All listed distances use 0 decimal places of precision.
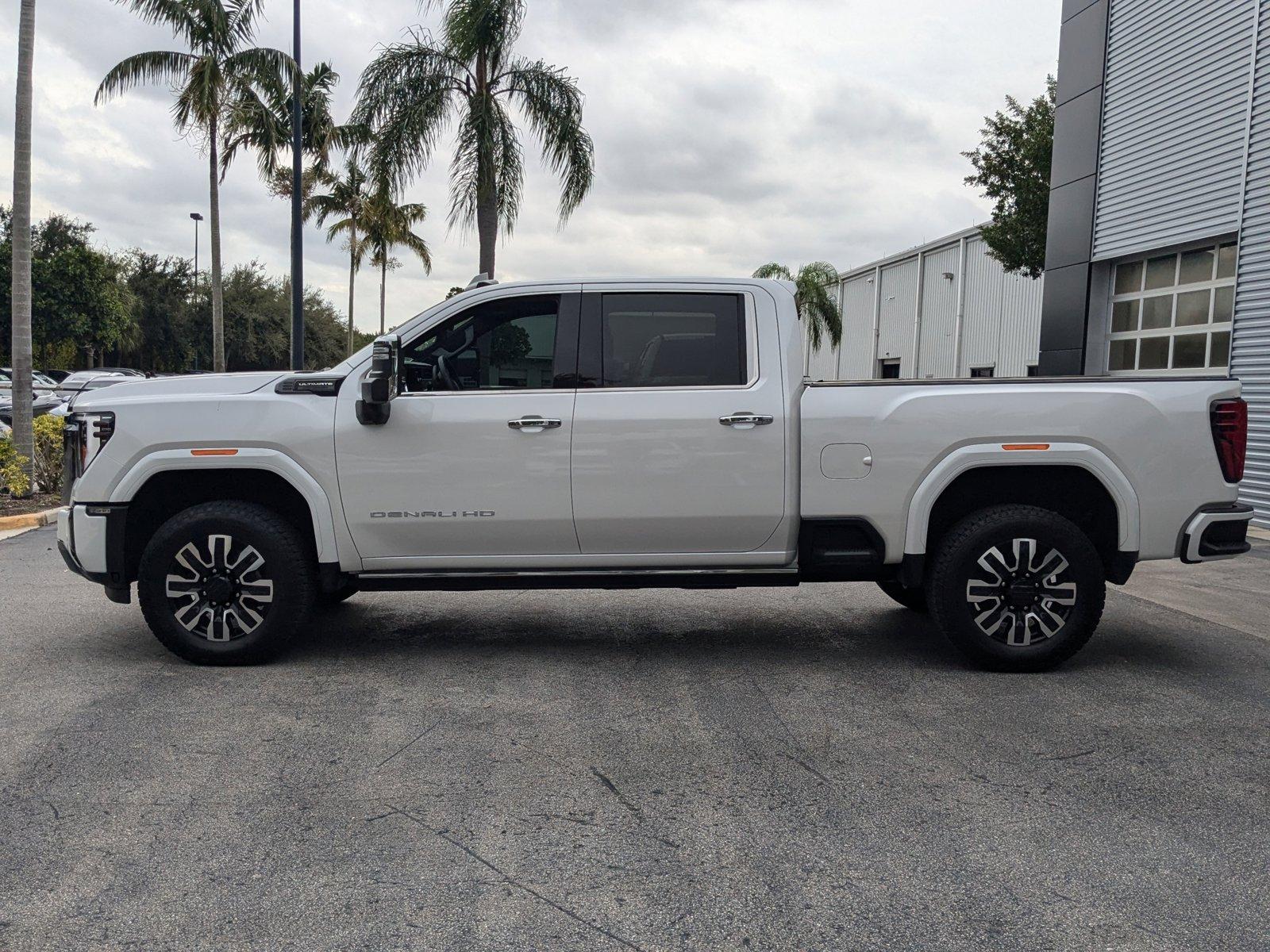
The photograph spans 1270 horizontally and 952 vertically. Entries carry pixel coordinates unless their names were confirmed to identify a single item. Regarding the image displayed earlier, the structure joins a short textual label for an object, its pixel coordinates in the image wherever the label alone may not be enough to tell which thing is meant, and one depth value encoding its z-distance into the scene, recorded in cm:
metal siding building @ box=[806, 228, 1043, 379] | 3206
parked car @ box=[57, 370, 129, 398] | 2978
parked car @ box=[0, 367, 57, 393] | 3544
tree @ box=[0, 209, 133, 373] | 4716
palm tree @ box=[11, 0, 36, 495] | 1367
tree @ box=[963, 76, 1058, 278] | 2252
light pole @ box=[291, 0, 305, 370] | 2375
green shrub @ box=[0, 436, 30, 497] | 1337
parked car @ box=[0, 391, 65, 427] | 2725
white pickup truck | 578
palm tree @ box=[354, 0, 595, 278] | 2045
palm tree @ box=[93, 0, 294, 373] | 2681
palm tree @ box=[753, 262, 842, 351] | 4397
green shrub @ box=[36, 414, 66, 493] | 1414
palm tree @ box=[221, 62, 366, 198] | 2914
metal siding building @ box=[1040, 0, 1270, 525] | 1245
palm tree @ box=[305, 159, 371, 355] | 4409
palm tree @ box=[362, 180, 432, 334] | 4562
